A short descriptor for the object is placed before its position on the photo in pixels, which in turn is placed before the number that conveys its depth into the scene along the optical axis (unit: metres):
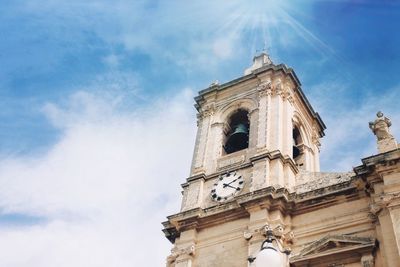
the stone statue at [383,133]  14.98
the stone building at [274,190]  13.90
